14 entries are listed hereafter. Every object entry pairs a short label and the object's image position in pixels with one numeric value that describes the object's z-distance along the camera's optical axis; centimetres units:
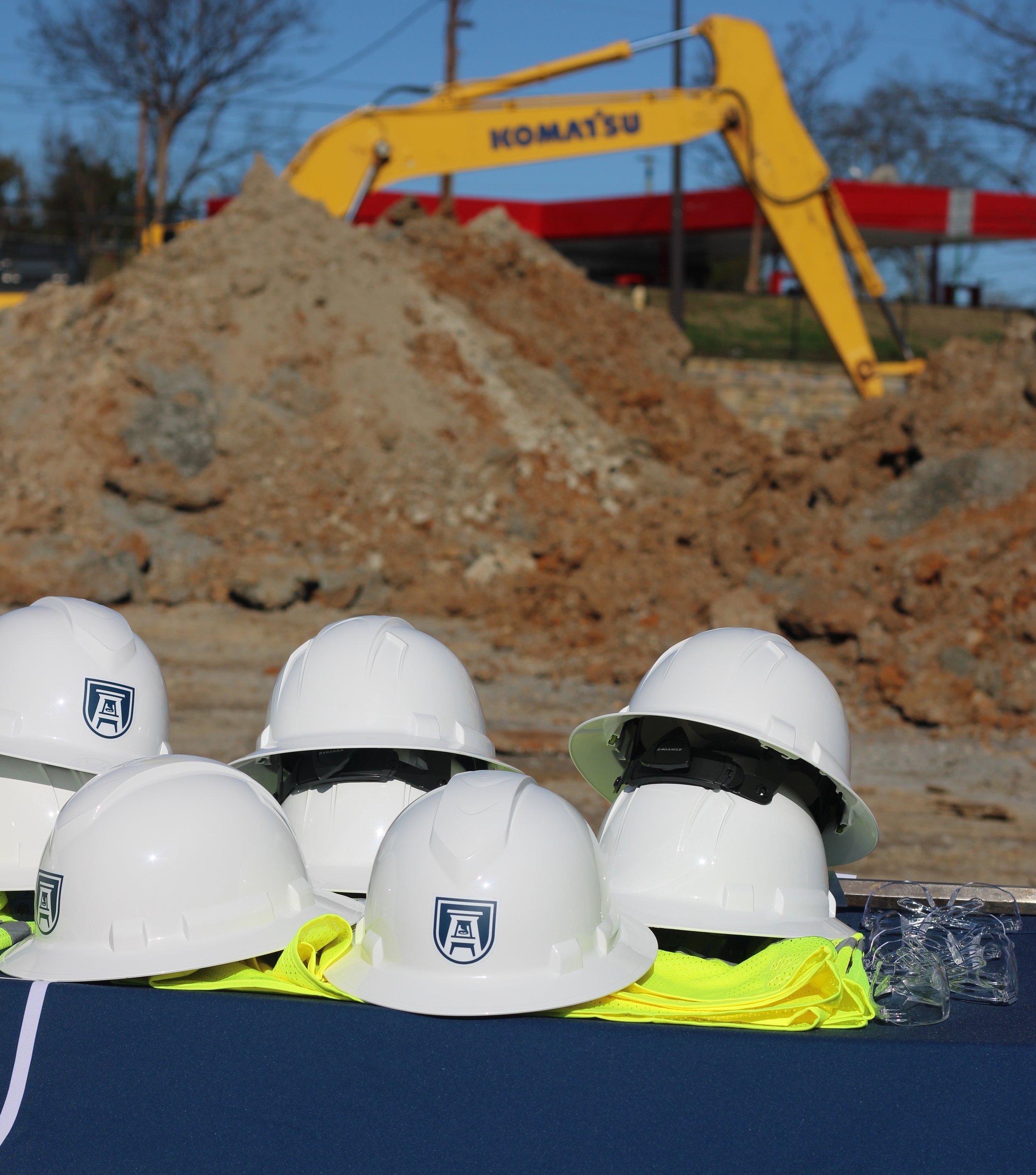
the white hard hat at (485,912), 282
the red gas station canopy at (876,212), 3069
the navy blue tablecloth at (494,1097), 259
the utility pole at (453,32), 2983
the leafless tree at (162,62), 3219
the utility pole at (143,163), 3412
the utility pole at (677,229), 2312
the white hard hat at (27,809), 363
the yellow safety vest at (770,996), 286
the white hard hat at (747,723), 354
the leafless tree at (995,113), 2162
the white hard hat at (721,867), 343
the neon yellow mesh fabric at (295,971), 290
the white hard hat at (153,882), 294
